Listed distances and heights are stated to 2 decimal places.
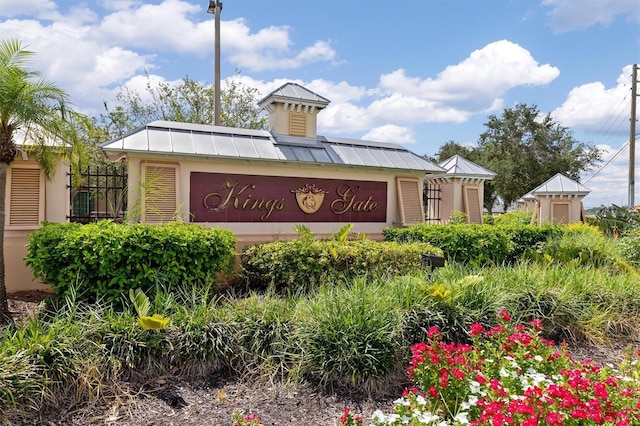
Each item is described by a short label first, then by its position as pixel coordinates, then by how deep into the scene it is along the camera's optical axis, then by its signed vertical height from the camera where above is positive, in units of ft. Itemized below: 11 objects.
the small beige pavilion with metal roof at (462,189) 43.70 +2.91
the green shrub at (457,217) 41.96 -0.06
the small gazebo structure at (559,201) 52.34 +2.00
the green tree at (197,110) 67.56 +16.83
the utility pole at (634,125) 79.39 +17.39
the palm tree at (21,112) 19.26 +4.73
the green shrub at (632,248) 33.45 -2.37
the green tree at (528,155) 95.66 +14.26
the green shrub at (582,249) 31.78 -2.50
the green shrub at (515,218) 59.45 -0.16
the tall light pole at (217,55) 42.32 +15.96
